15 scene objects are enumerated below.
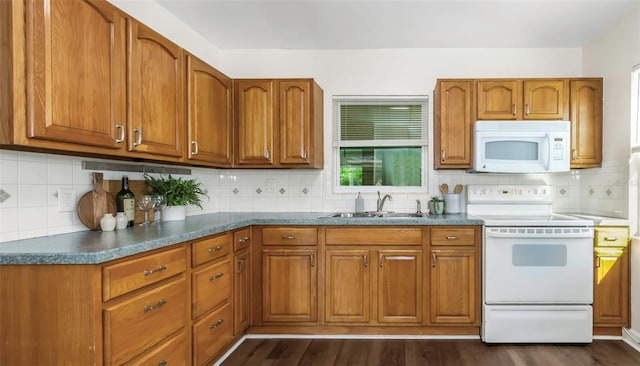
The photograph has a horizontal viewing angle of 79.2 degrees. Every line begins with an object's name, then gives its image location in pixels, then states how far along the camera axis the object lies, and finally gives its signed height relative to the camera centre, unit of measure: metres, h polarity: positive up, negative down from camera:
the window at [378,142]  3.72 +0.35
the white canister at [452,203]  3.49 -0.22
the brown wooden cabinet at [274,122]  3.27 +0.48
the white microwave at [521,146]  3.14 +0.26
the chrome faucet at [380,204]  3.54 -0.24
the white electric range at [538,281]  2.83 -0.76
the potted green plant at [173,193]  2.78 -0.11
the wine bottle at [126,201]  2.39 -0.14
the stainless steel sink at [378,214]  3.32 -0.32
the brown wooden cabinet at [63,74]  1.43 +0.43
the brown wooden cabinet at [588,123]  3.22 +0.46
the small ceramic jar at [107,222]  2.15 -0.25
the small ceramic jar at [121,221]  2.27 -0.25
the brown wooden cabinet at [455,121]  3.25 +0.48
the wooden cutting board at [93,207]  2.14 -0.16
